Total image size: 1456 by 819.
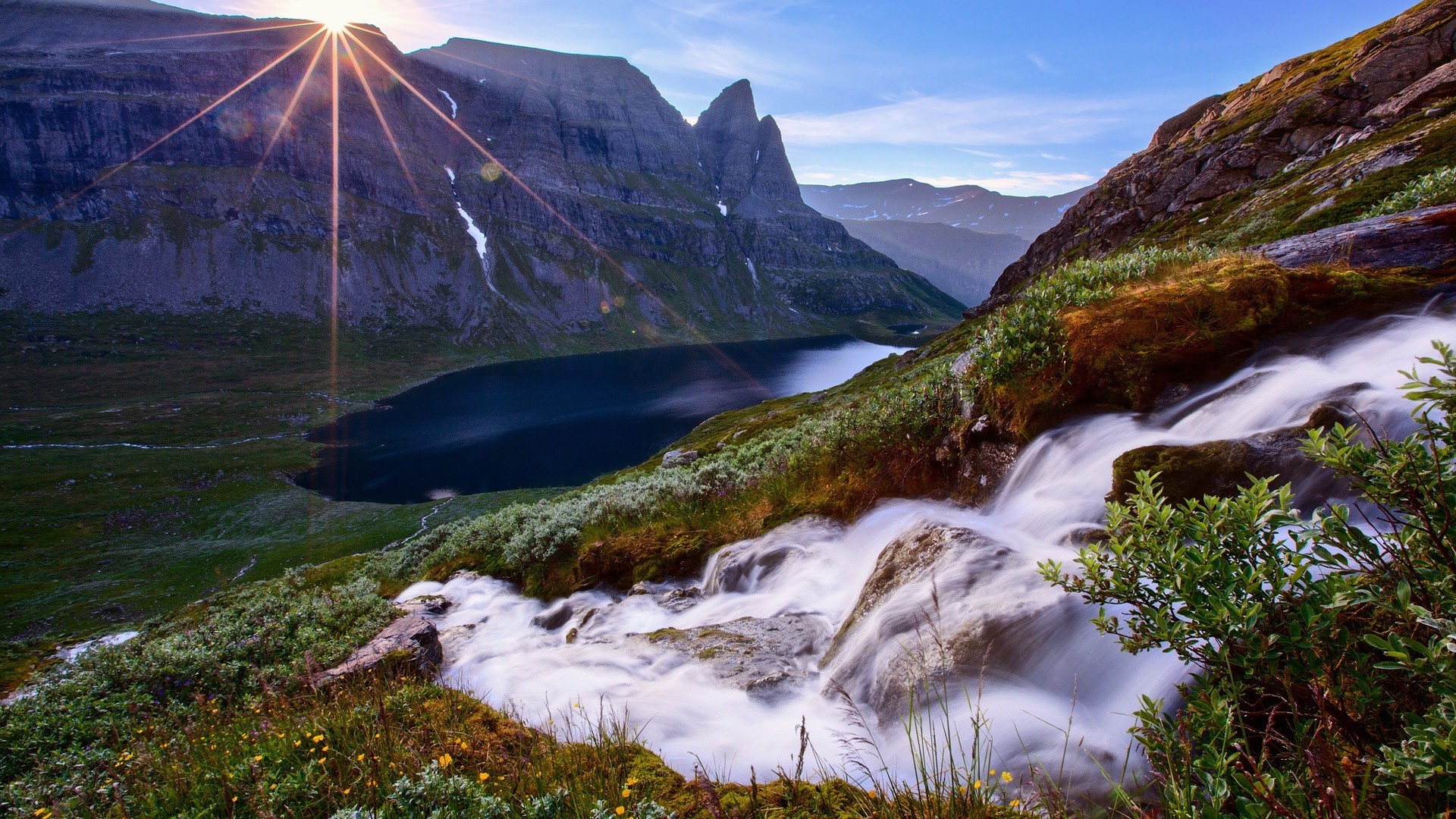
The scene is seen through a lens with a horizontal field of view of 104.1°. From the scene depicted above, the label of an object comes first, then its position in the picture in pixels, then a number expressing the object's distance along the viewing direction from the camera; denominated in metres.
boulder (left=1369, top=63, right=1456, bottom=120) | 32.66
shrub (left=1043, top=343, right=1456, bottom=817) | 2.40
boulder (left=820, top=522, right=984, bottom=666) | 7.68
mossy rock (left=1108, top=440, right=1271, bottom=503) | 6.73
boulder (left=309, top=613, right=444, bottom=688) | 8.20
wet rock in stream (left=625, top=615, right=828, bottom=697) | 7.23
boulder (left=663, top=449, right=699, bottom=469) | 33.02
